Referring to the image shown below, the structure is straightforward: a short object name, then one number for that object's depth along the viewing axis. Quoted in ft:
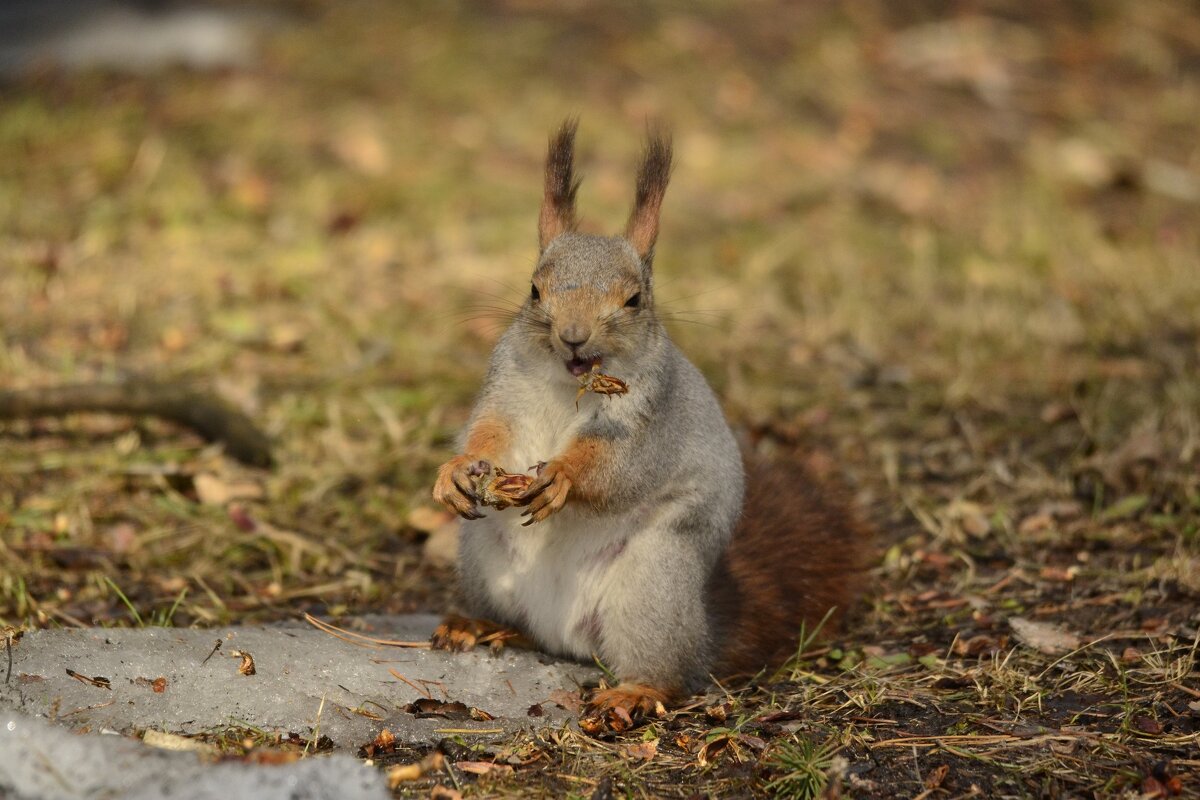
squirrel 15.10
